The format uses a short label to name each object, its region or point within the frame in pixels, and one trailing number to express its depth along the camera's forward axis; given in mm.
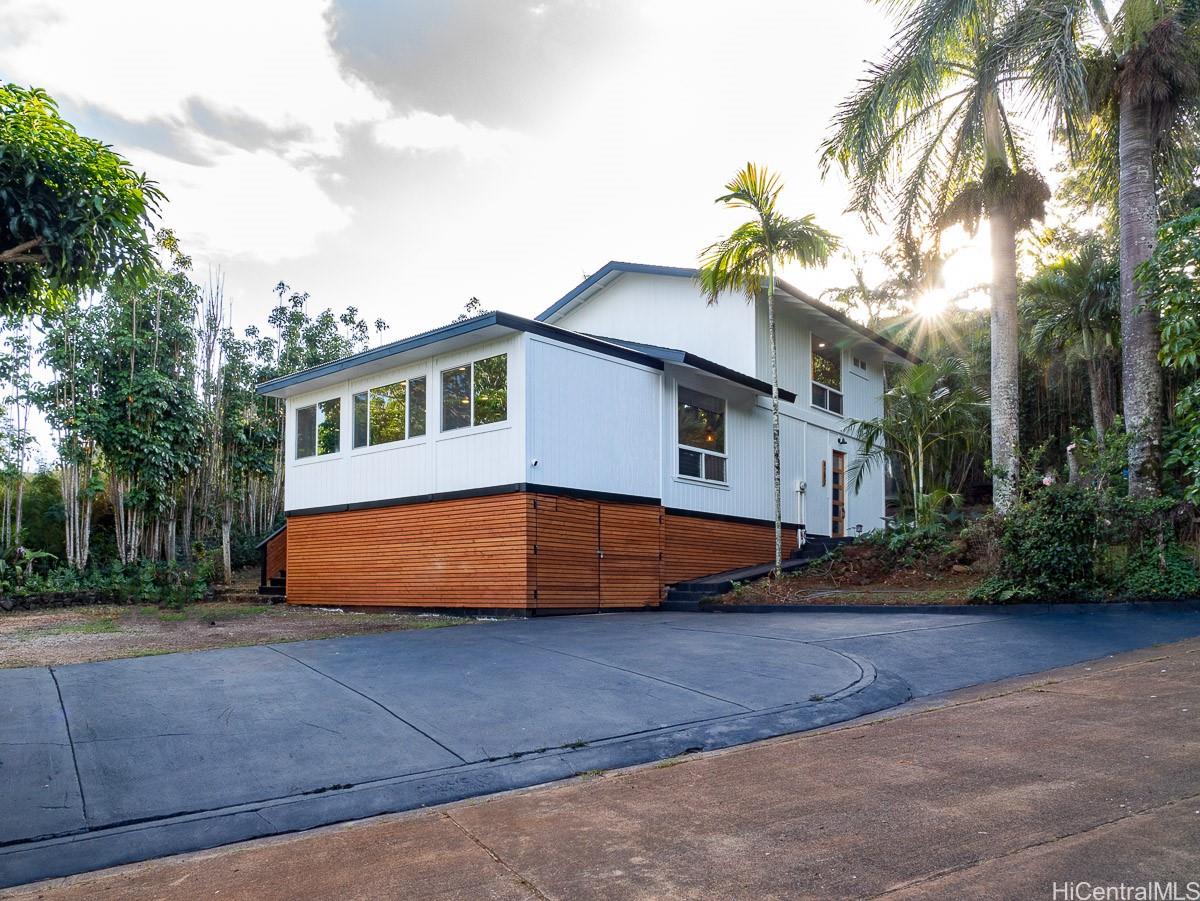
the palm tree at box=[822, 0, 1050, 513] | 13844
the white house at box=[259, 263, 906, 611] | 13102
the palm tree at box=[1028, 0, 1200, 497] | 12617
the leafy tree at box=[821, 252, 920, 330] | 35188
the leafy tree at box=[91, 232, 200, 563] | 17953
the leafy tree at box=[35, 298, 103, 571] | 17484
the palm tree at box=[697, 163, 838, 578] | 14359
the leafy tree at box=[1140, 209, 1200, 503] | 11117
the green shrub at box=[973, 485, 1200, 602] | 11039
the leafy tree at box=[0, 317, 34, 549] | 18219
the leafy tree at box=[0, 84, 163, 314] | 5855
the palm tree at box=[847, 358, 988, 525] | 18109
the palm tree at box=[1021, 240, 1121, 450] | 19234
